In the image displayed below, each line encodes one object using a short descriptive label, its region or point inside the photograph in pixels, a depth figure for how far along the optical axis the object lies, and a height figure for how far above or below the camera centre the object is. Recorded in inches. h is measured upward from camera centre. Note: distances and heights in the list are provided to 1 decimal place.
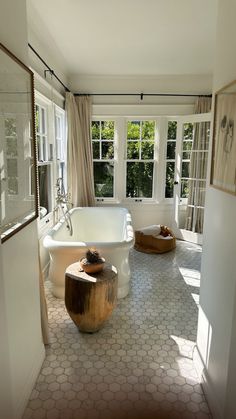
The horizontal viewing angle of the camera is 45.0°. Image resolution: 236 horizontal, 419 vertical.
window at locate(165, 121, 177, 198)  192.9 +6.8
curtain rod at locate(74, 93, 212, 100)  183.6 +46.3
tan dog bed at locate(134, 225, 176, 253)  167.5 -43.0
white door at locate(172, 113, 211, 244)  177.8 -5.3
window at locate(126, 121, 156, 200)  192.5 +5.3
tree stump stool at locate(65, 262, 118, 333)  84.6 -39.5
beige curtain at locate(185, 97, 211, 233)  176.9 -0.9
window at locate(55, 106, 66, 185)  161.0 +14.1
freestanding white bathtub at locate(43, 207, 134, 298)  105.7 -33.2
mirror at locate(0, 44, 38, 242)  52.6 +3.7
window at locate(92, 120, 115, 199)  191.8 +6.1
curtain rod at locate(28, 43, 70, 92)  107.0 +43.6
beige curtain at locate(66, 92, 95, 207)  177.6 +6.7
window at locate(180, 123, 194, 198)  183.8 +8.6
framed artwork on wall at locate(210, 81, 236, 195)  54.5 +5.5
